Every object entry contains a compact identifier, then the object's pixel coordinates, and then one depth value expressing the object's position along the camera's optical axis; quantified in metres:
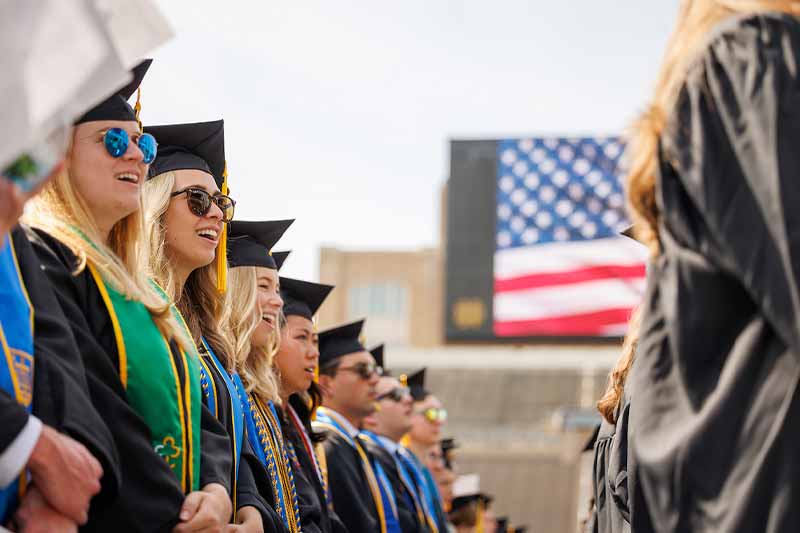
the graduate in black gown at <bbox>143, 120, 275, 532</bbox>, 7.53
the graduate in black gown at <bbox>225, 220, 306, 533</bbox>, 8.58
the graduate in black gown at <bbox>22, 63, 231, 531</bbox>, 5.55
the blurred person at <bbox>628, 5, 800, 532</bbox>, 3.80
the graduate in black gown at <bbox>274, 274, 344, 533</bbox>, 9.81
